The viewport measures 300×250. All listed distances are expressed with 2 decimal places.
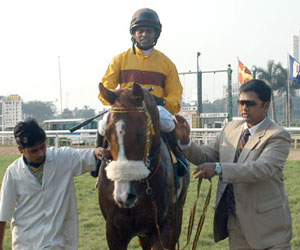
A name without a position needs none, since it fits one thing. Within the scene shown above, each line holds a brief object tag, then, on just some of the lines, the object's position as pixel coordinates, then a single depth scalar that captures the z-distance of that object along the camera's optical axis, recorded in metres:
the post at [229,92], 20.10
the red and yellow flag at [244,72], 23.83
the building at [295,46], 141.00
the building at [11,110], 57.31
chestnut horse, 2.88
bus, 32.59
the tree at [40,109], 81.18
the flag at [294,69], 24.86
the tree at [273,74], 42.25
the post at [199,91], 24.78
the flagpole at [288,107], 39.39
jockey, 4.33
